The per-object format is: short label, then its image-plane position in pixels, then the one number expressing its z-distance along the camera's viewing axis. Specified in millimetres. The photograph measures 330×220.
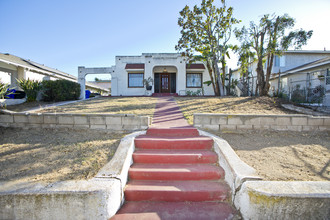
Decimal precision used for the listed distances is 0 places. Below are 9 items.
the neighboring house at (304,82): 10350
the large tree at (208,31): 12688
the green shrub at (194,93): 16094
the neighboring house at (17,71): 12528
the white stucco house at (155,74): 16812
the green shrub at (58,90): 10797
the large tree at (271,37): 10758
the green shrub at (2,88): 6909
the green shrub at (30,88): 9797
